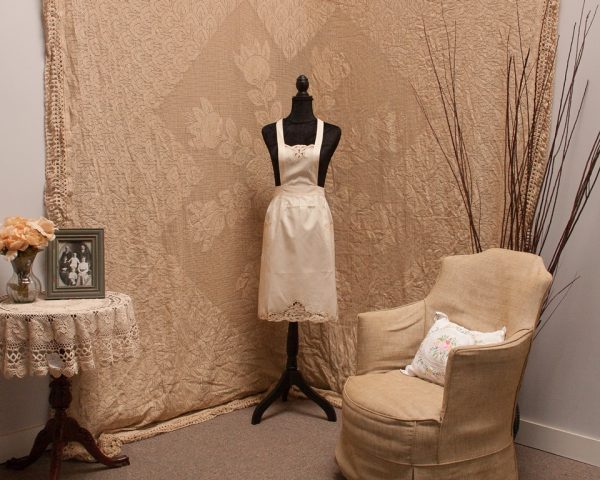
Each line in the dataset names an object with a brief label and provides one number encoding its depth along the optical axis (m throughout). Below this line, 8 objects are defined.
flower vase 2.33
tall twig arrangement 2.64
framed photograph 2.45
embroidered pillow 2.40
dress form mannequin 2.97
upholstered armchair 2.14
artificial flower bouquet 2.28
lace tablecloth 2.15
